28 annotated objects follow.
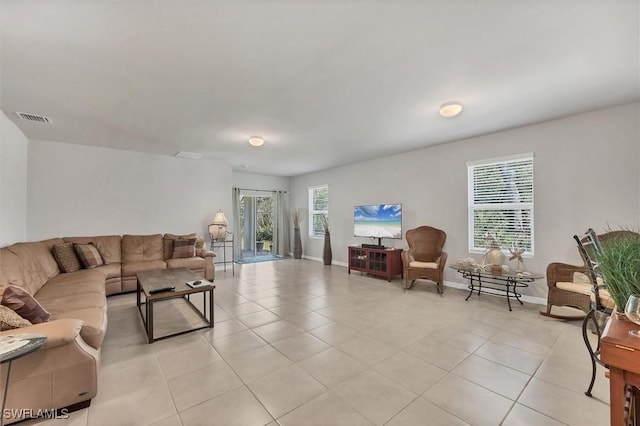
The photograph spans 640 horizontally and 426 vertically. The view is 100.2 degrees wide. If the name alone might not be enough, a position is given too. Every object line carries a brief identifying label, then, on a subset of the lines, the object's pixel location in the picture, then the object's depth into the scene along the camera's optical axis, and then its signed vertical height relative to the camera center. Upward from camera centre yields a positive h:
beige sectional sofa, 1.59 -0.79
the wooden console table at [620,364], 1.00 -0.57
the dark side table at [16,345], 1.23 -0.64
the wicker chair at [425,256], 4.27 -0.71
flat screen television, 5.43 -0.11
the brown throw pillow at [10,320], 1.61 -0.63
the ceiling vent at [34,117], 3.34 +1.29
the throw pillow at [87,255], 4.01 -0.59
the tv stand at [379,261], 5.14 -0.92
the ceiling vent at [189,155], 5.40 +1.28
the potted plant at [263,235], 8.47 -0.60
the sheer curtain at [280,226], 8.31 -0.31
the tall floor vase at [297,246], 7.98 -0.90
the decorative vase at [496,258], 3.71 -0.60
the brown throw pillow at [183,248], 5.00 -0.60
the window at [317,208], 7.44 +0.23
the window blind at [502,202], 3.88 +0.20
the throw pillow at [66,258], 3.80 -0.59
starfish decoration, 3.72 -0.54
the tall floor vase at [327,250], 6.93 -0.88
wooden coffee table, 2.65 -0.78
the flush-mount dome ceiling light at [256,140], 4.25 +1.21
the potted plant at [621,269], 1.26 -0.26
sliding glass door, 8.17 -0.27
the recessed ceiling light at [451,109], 3.03 +1.23
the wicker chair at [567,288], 2.96 -0.84
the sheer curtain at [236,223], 7.29 -0.19
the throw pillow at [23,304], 1.76 -0.59
